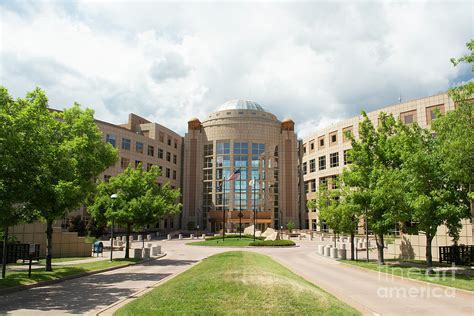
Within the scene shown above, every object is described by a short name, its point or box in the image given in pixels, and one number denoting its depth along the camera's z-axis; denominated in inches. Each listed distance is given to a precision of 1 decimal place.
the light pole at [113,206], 1092.7
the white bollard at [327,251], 1291.3
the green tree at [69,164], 686.5
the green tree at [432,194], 764.0
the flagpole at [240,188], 3534.9
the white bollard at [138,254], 1197.4
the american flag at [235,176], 2429.4
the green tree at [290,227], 2972.4
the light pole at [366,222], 1056.3
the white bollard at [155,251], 1321.1
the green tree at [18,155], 571.2
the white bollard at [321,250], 1358.1
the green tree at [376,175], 918.4
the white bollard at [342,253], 1208.9
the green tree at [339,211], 1100.6
